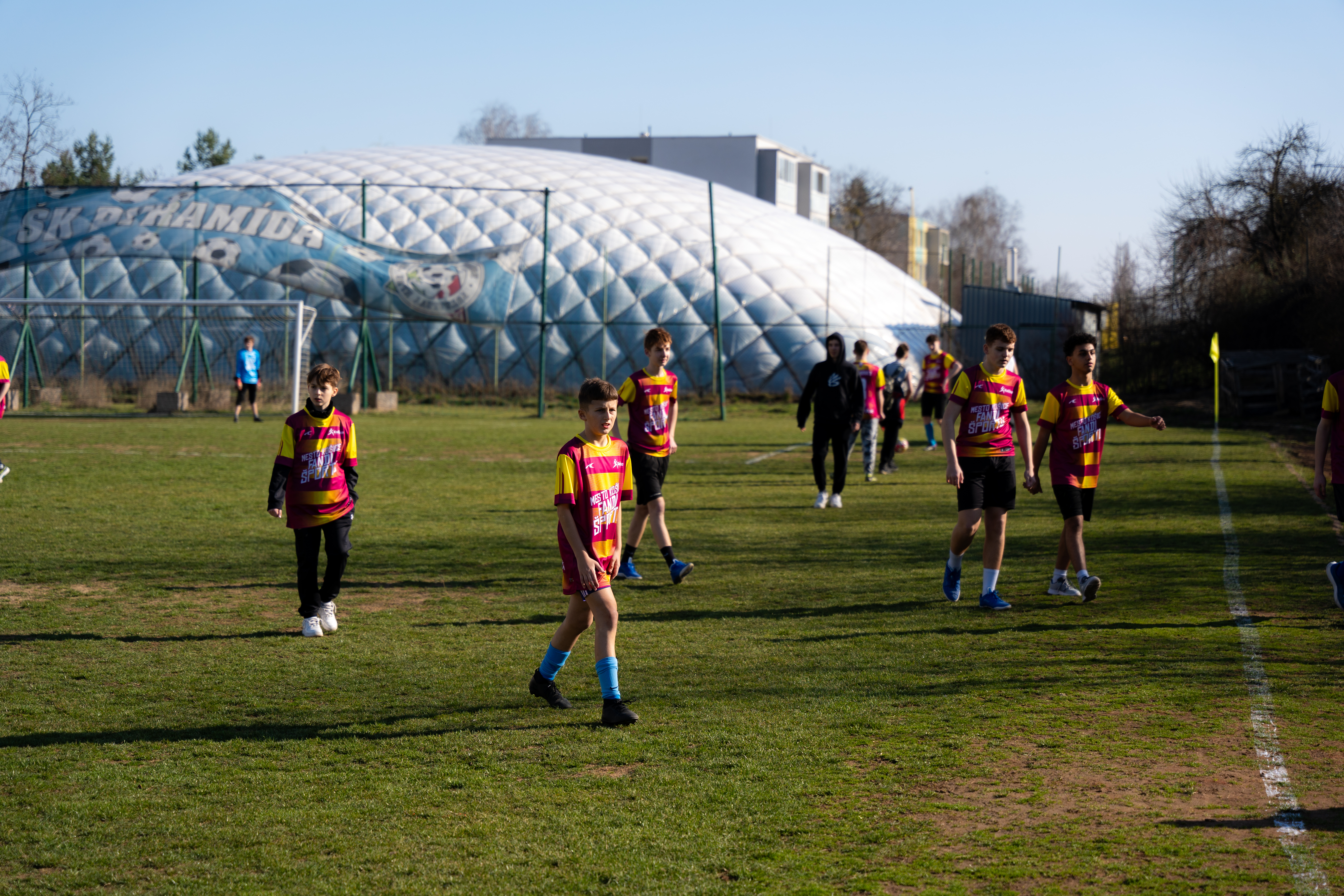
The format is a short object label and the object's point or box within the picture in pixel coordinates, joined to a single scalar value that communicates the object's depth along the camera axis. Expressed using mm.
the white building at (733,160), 76500
